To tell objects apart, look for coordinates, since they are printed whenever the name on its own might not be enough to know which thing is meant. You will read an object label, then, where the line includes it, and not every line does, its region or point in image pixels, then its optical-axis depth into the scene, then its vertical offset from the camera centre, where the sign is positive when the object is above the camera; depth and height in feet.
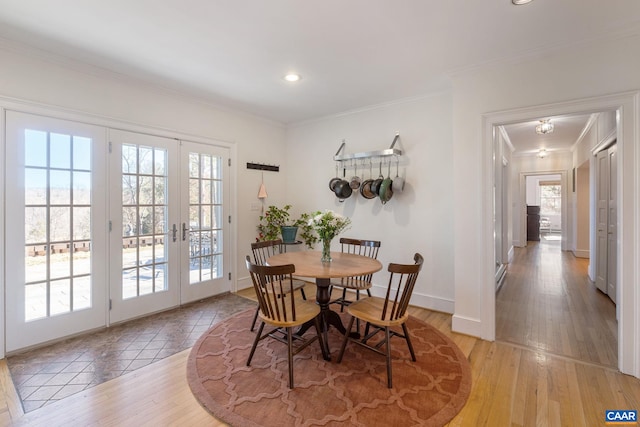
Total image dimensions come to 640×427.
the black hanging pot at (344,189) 14.28 +1.17
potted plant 15.21 -0.78
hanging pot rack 12.35 +2.64
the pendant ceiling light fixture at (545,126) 15.85 +4.75
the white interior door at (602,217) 13.61 -0.22
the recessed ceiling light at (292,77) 10.30 +4.87
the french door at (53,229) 8.45 -0.48
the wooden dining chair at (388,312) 7.13 -2.66
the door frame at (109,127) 8.21 +3.08
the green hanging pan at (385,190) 12.58 +1.00
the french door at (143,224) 10.48 -0.42
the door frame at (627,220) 7.39 -0.20
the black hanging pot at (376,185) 13.06 +1.26
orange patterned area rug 6.00 -4.13
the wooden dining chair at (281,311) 6.96 -2.66
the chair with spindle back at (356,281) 9.90 -2.44
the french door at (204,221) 12.51 -0.37
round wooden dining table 7.97 -1.60
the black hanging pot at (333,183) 14.64 +1.53
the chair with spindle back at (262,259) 10.13 -1.85
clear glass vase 9.29 -1.28
